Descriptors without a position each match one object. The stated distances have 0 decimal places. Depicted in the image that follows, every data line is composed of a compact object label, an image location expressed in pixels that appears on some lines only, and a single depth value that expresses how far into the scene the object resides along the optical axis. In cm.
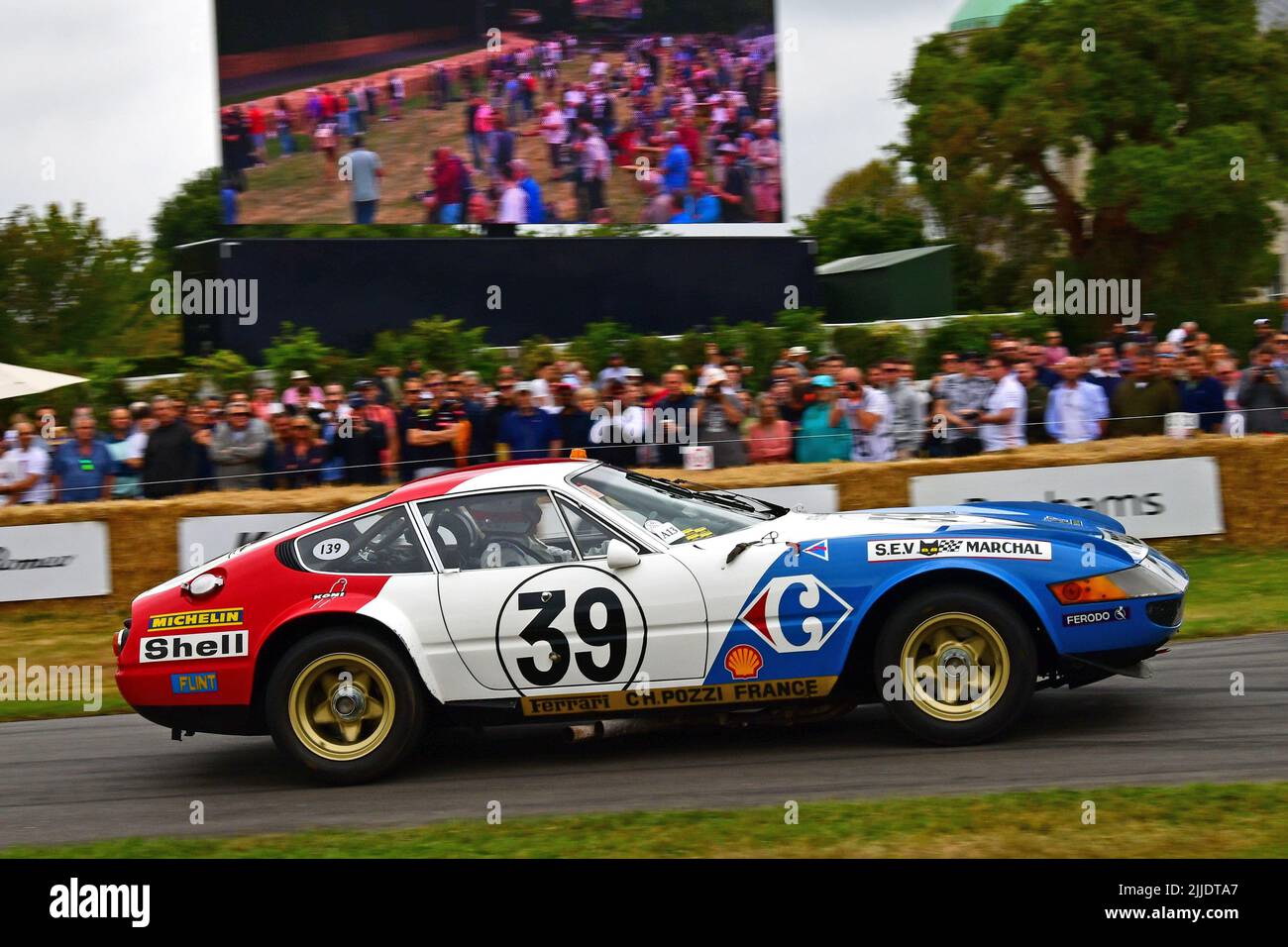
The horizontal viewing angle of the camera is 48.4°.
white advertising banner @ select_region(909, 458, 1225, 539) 1086
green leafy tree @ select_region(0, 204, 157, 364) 3772
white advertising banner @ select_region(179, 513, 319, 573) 1130
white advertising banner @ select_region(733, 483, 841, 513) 1101
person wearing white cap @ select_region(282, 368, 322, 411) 1360
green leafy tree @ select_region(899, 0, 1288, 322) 3000
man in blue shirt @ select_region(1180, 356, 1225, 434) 1122
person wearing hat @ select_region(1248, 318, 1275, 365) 1155
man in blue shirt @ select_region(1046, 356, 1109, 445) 1145
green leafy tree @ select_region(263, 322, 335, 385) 1872
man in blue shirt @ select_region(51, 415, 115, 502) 1184
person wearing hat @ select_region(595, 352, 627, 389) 1289
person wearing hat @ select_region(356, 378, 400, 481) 1185
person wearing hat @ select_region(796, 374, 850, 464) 1148
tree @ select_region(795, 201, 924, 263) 3509
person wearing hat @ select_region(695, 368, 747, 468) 1150
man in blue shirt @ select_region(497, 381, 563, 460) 1148
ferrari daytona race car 634
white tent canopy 1479
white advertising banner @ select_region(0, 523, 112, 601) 1135
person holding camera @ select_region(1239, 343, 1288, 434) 1120
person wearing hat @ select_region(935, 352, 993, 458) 1151
